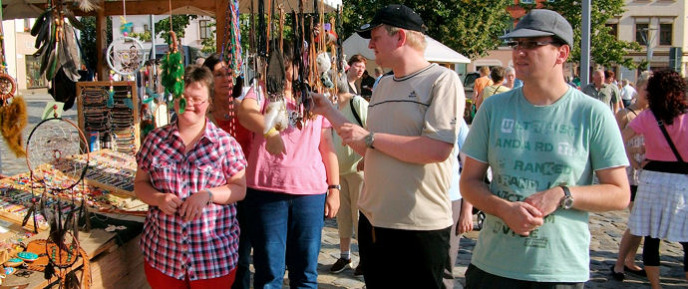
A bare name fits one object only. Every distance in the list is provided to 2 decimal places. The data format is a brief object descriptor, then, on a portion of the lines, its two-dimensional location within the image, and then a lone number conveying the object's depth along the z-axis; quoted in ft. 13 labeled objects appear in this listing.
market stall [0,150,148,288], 9.39
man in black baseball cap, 8.07
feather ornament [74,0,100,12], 12.90
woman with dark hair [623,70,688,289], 13.76
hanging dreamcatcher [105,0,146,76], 15.64
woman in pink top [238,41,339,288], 10.27
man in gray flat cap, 6.70
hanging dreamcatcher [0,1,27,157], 9.77
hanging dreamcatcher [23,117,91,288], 9.21
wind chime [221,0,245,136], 10.36
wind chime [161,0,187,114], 7.95
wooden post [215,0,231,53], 15.51
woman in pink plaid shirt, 8.46
